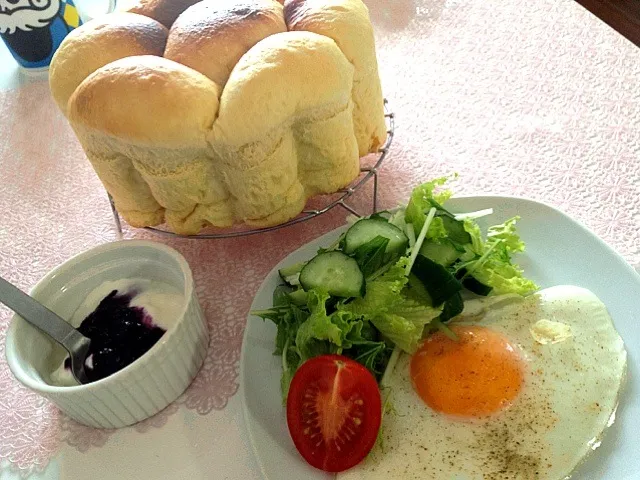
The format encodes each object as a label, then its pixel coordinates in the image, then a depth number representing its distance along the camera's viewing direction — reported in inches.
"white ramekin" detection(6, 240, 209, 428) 12.3
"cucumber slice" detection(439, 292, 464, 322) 13.5
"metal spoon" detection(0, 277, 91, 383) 12.8
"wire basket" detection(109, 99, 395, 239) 15.1
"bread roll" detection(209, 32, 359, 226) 13.1
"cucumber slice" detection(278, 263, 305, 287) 14.3
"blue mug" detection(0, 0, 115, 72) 20.1
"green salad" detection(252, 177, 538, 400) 13.0
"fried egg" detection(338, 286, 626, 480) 12.2
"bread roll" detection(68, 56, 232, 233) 12.9
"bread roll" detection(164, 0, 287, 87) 14.0
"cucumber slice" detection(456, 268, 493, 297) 14.0
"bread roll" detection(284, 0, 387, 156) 14.5
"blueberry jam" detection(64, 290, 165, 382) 12.7
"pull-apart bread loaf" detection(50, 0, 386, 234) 13.1
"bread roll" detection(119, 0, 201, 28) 15.7
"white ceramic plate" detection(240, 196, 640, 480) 12.0
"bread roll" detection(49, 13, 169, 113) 14.4
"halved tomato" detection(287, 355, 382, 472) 11.9
